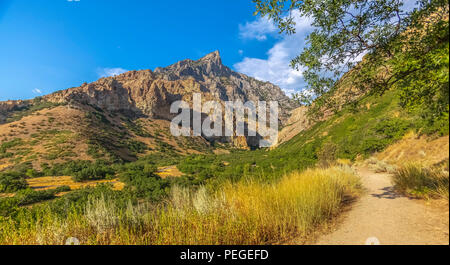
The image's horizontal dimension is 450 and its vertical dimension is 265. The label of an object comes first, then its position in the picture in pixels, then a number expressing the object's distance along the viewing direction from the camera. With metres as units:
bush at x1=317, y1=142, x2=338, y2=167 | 21.68
